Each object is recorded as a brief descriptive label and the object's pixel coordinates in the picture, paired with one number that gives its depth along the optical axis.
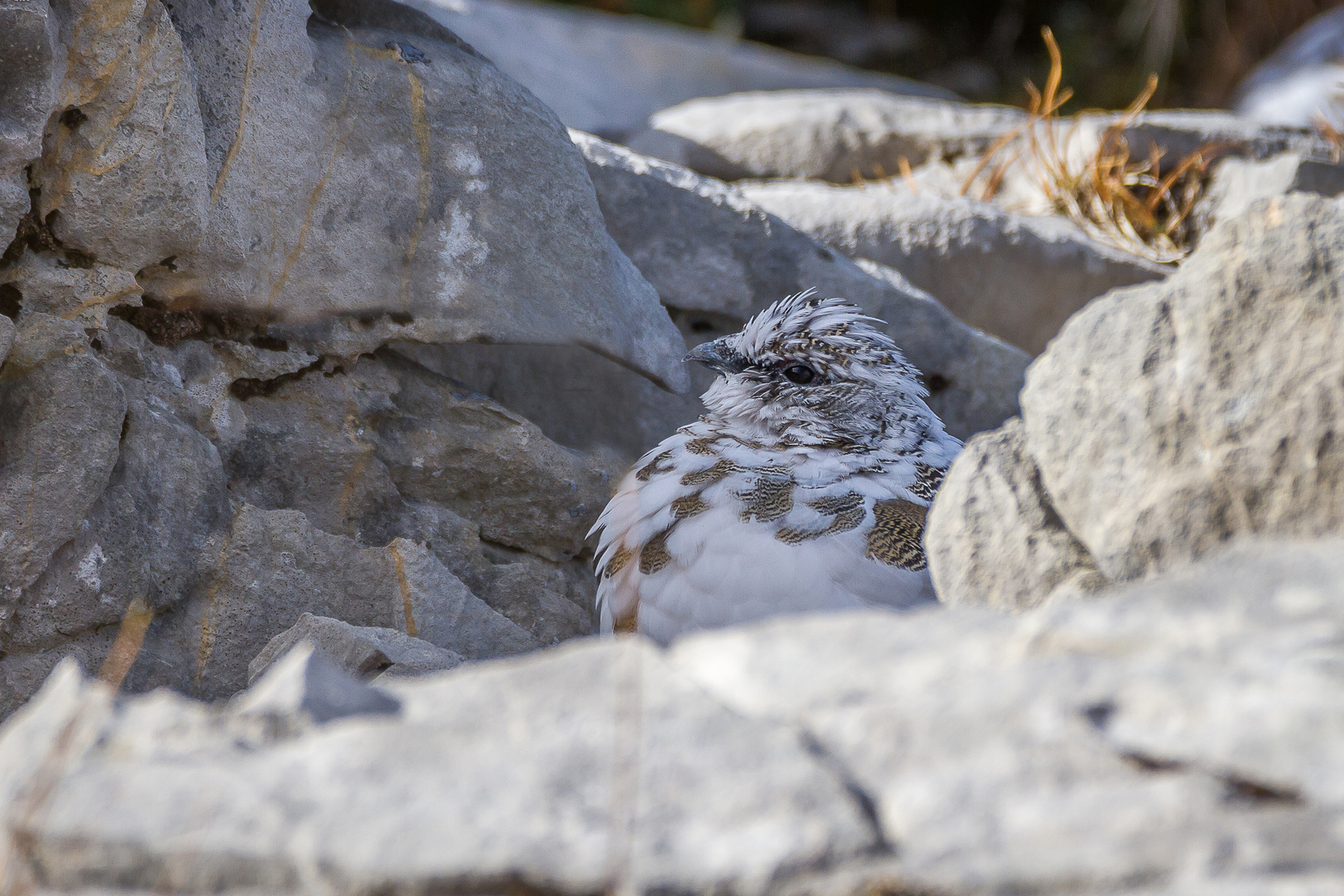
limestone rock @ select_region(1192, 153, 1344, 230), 9.50
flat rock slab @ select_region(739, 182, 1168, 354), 8.80
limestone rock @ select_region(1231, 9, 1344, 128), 16.61
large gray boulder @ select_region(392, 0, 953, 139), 12.20
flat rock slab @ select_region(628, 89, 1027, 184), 11.51
